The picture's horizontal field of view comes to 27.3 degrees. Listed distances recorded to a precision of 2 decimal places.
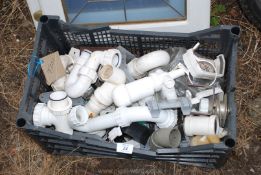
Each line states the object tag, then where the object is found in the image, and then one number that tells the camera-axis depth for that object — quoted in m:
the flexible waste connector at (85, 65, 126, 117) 1.89
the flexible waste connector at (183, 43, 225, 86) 1.91
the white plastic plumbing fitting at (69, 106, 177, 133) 1.85
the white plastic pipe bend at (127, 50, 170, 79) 1.95
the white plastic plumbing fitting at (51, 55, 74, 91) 2.02
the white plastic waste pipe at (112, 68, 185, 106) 1.87
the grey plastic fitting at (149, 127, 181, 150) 1.84
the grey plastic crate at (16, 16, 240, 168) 1.81
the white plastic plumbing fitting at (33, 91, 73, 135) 1.87
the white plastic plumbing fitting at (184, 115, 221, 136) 1.86
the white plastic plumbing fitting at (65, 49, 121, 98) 1.92
